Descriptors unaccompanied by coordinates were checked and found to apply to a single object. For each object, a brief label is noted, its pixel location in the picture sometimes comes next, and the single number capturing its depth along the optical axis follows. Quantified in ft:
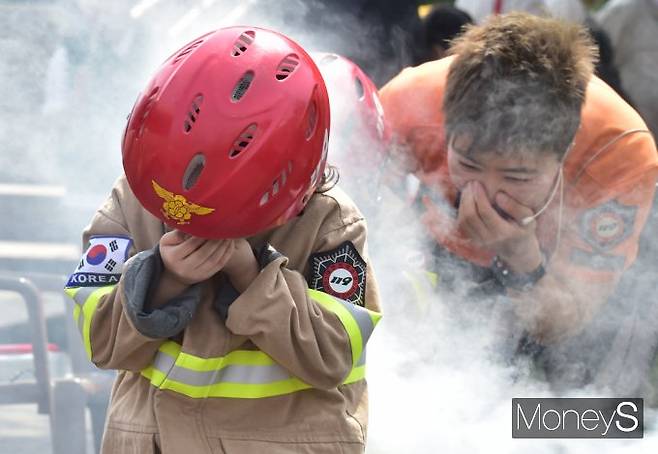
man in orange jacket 21.47
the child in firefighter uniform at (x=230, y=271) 13.32
